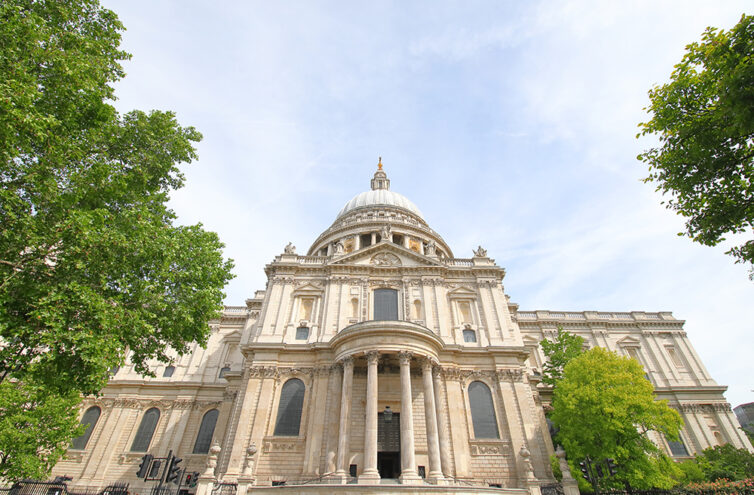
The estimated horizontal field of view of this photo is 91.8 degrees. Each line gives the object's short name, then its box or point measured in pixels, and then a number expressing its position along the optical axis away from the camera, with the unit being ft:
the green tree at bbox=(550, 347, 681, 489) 64.39
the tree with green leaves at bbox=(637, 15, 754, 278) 32.73
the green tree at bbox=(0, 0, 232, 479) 32.76
